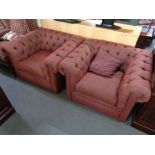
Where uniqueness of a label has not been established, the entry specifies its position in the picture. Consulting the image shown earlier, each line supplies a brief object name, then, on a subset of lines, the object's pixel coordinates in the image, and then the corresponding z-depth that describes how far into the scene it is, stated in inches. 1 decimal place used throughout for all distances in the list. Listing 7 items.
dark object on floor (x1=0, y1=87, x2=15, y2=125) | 69.7
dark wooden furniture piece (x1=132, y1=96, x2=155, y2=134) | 57.9
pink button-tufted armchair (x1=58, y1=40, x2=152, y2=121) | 58.5
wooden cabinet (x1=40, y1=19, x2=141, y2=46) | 80.7
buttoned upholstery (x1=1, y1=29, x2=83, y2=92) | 78.0
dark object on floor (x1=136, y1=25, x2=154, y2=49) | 113.8
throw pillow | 75.6
